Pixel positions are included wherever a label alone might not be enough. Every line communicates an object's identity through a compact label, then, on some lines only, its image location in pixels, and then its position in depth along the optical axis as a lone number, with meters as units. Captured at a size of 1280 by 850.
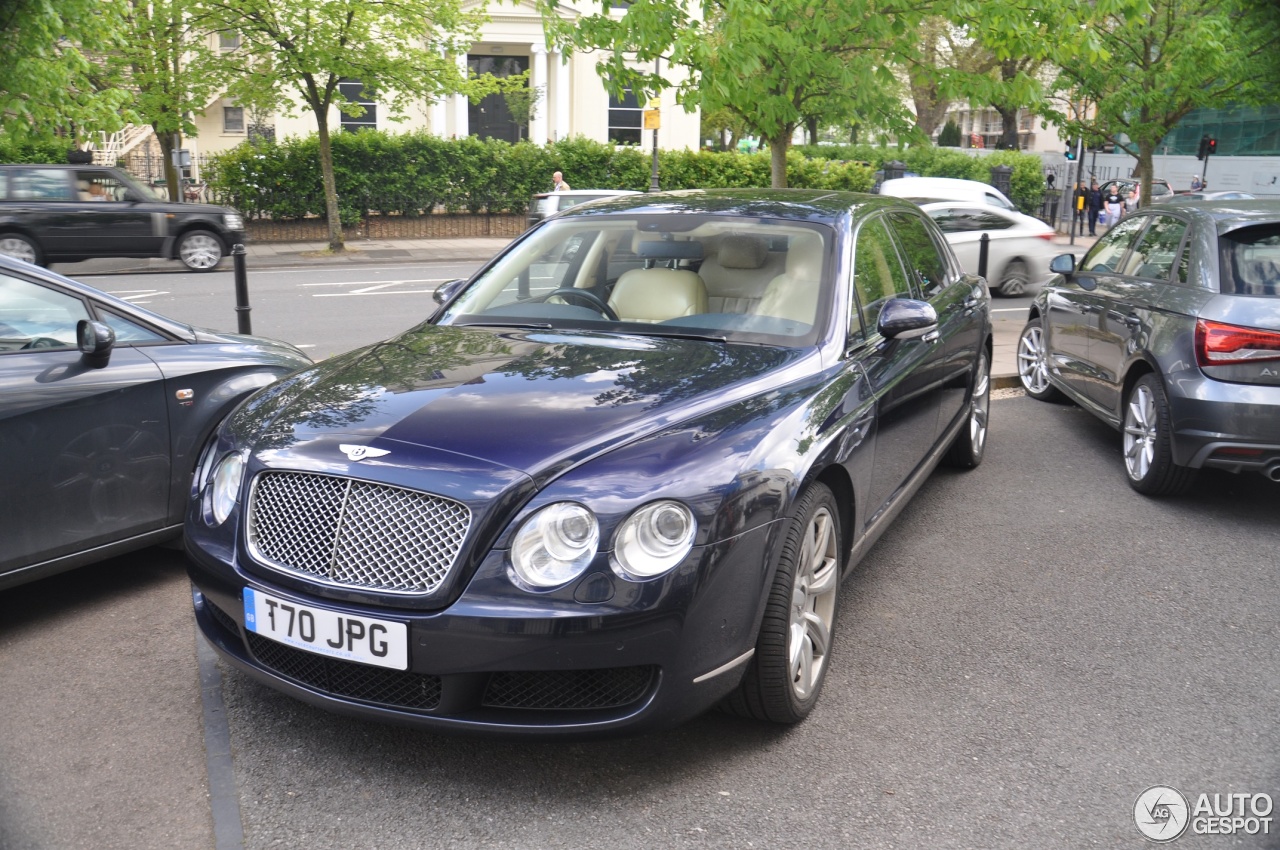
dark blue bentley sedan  3.11
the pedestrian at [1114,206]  32.50
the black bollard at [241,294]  8.86
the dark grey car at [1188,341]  5.79
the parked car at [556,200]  20.98
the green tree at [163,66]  23.05
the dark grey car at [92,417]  4.39
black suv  18.23
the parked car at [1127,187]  33.72
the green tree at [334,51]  22.36
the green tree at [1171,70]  17.16
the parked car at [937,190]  18.59
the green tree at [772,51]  10.92
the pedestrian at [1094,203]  32.53
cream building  37.44
